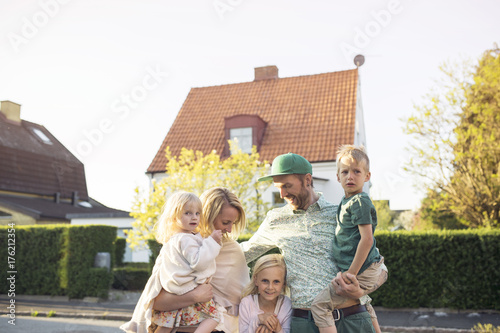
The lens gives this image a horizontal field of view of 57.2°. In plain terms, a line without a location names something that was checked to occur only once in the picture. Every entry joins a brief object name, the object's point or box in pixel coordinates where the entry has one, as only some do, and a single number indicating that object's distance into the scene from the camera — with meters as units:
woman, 3.29
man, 3.17
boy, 3.03
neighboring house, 22.33
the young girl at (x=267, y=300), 3.26
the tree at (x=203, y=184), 15.47
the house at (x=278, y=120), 20.02
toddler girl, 3.04
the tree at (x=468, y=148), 13.23
